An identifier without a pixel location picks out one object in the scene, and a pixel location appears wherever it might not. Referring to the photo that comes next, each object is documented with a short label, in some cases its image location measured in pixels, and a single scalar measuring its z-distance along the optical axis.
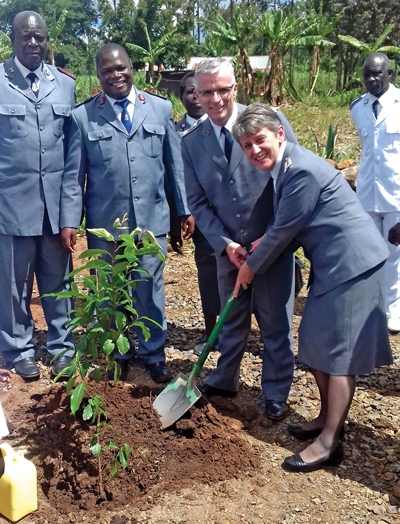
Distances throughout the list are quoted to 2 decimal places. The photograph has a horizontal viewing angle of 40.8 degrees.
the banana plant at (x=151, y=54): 18.28
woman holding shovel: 2.49
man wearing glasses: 2.86
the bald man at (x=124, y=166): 3.33
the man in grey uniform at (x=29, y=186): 3.39
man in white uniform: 4.17
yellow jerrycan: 2.39
